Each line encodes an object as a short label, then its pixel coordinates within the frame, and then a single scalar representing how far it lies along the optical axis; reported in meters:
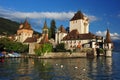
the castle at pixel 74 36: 98.12
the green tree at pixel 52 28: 117.22
